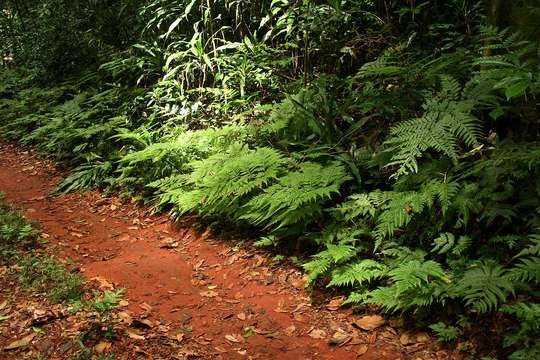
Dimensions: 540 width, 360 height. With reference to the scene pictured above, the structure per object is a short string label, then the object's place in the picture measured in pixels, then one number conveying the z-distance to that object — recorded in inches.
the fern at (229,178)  186.7
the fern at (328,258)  147.5
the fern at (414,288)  125.0
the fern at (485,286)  111.7
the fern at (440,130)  143.6
